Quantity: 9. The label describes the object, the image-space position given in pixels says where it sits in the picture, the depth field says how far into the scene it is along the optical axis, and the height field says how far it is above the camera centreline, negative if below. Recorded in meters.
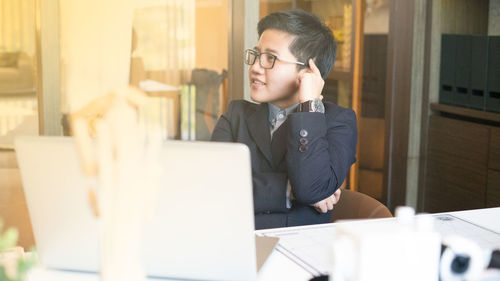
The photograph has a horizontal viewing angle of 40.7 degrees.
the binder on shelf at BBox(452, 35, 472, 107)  3.36 -0.09
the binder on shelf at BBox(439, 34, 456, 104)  3.48 -0.09
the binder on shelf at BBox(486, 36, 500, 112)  3.17 -0.11
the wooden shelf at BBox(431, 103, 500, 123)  3.18 -0.30
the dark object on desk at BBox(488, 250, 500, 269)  1.24 -0.38
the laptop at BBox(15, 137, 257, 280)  1.06 -0.26
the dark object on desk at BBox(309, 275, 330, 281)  1.21 -0.41
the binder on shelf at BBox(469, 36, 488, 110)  3.24 -0.09
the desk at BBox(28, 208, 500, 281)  1.26 -0.43
